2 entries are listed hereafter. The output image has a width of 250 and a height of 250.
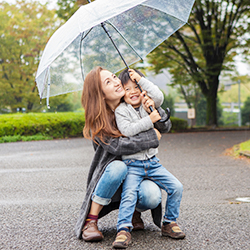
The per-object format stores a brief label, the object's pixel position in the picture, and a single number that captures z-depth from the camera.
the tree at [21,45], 20.52
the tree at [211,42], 15.79
